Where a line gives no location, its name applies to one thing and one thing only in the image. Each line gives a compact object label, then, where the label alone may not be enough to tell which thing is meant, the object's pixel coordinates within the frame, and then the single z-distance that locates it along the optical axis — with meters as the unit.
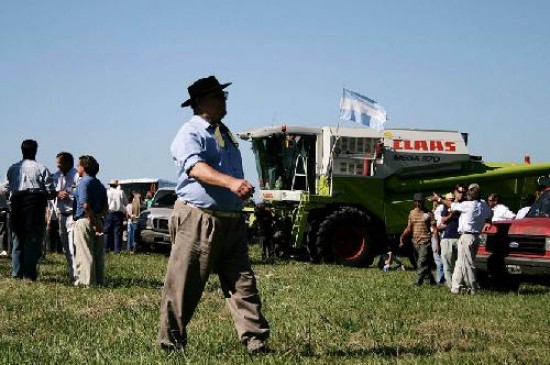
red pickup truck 13.28
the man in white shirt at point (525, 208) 15.44
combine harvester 20.14
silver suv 21.56
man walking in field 6.07
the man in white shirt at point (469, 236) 13.38
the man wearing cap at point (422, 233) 14.84
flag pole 20.52
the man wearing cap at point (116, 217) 22.00
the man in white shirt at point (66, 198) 11.96
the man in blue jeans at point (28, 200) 11.87
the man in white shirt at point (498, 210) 17.06
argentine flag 21.27
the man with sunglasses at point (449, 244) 14.35
